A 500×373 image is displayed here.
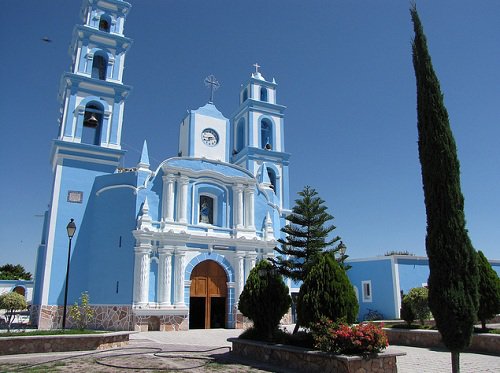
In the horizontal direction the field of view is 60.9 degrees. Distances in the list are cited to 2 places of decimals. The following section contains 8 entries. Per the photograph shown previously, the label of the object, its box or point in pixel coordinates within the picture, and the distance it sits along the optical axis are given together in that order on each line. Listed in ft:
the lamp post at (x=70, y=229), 48.97
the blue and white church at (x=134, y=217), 67.82
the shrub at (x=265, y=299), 38.78
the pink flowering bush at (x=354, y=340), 28.58
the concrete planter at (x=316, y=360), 27.78
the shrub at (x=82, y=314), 52.81
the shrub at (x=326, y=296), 32.73
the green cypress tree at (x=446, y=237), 25.68
